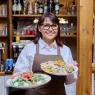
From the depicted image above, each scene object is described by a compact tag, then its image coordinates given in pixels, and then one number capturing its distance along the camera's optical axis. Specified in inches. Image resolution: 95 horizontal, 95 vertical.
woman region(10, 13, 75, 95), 56.3
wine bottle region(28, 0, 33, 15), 133.3
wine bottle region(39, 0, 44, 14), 133.7
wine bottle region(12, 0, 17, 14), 132.8
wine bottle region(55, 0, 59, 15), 134.5
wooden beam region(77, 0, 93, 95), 94.5
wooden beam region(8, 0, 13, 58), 131.3
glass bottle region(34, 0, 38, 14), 134.0
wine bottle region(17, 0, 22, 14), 133.1
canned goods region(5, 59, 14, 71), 81.5
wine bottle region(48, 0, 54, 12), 134.7
